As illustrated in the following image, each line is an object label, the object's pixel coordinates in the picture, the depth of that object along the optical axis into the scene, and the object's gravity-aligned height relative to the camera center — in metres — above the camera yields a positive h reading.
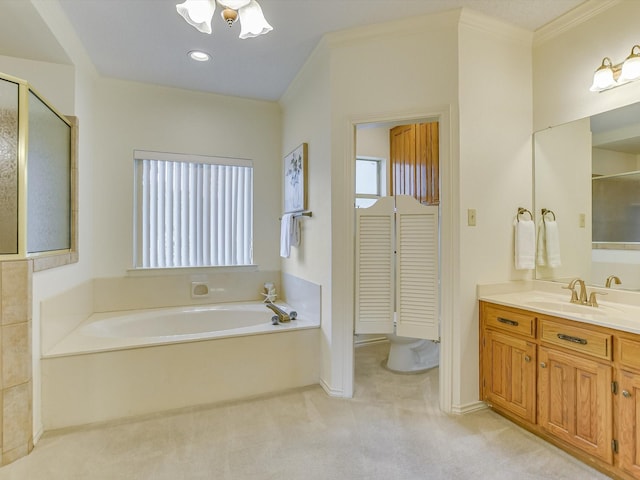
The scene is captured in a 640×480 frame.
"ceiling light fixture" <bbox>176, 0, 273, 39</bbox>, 1.40 +1.01
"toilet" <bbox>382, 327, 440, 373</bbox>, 2.86 -1.05
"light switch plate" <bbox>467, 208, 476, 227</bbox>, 2.17 +0.16
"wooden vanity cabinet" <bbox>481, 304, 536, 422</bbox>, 1.91 -0.76
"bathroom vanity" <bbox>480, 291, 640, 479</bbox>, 1.49 -0.71
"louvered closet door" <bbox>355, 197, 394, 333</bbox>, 2.37 -0.17
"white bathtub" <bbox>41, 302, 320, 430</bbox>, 2.00 -0.87
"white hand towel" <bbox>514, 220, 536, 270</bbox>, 2.27 -0.03
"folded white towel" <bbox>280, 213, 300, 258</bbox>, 2.98 +0.06
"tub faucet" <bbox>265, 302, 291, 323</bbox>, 2.64 -0.62
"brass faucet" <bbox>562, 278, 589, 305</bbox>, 1.95 -0.33
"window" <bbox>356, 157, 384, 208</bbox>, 3.91 +0.78
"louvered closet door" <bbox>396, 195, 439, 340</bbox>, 2.27 -0.20
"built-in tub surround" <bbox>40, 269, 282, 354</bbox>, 2.61 -0.48
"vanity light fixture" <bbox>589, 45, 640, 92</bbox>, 1.78 +0.97
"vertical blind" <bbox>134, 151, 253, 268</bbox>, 3.15 +0.31
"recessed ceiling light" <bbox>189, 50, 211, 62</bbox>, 2.52 +1.47
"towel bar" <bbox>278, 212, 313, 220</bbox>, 2.76 +0.23
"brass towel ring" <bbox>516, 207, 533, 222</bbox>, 2.32 +0.21
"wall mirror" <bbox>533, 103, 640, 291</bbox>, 1.94 +0.32
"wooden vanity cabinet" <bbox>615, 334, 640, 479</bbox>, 1.45 -0.74
